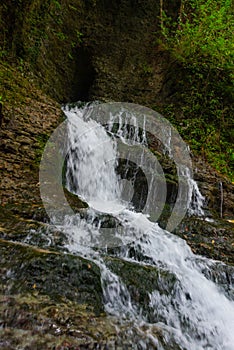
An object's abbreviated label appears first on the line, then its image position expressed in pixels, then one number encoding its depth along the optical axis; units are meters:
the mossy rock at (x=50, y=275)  2.27
